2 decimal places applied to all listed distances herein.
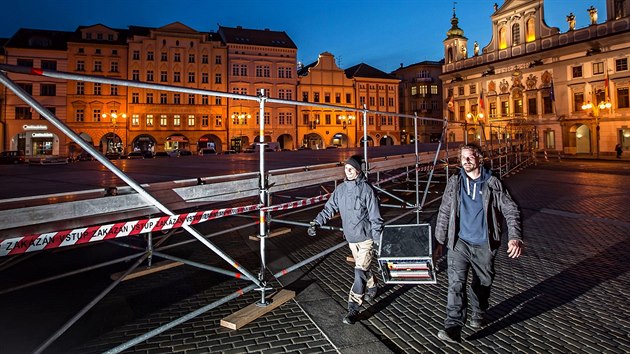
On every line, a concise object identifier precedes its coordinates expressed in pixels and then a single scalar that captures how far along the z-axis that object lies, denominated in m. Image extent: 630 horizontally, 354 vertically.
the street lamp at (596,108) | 38.72
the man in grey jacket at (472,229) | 4.12
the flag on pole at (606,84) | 38.25
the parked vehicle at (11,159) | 27.33
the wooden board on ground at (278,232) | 8.86
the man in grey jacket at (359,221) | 4.70
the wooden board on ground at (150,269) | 6.24
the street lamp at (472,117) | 52.69
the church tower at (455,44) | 57.12
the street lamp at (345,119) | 53.38
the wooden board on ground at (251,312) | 4.47
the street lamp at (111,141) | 44.39
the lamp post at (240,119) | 49.65
